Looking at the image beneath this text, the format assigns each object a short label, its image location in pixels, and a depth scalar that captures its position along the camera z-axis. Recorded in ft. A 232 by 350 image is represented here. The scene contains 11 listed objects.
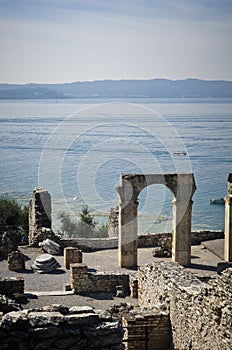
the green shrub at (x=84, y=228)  114.21
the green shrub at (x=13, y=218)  93.17
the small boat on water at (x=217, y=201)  186.19
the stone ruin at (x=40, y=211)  76.23
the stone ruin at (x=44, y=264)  62.59
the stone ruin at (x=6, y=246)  68.59
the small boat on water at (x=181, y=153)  290.91
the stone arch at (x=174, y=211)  65.87
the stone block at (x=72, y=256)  64.23
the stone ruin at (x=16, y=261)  62.69
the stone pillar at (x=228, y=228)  66.03
